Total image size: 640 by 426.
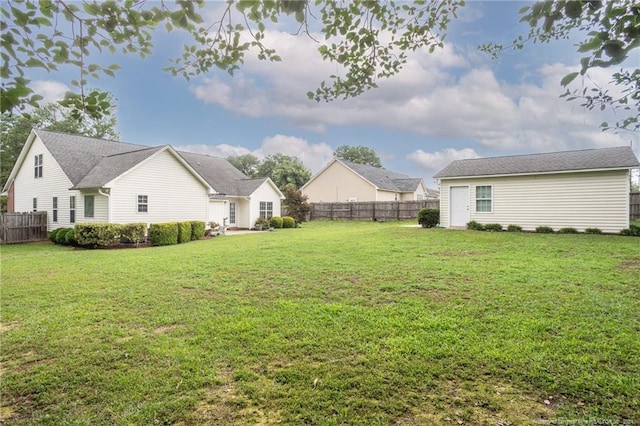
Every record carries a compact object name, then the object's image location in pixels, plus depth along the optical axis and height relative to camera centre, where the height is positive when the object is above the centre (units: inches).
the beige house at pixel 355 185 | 1205.1 +101.1
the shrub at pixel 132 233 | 541.6 -30.8
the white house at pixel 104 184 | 593.3 +57.6
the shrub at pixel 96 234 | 513.0 -30.3
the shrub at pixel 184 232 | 597.0 -33.3
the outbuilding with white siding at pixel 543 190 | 530.9 +35.8
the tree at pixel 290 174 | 1443.2 +165.8
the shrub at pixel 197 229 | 645.3 -30.9
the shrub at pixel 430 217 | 687.1 -11.8
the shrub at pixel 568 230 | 551.5 -33.5
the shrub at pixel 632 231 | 507.3 -32.4
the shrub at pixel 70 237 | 546.3 -37.6
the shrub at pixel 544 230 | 567.5 -33.1
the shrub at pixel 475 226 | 621.3 -27.9
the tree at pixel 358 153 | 2267.5 +395.2
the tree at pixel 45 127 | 1112.8 +296.1
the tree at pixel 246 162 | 1993.1 +299.5
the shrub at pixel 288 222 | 890.8 -25.5
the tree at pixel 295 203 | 975.6 +27.4
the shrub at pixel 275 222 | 869.8 -24.4
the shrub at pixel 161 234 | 552.3 -33.7
